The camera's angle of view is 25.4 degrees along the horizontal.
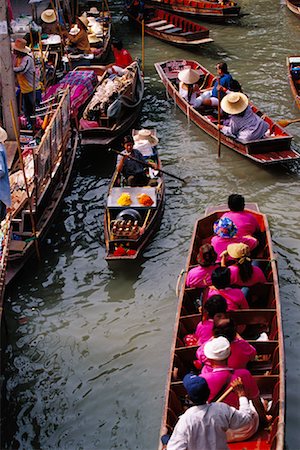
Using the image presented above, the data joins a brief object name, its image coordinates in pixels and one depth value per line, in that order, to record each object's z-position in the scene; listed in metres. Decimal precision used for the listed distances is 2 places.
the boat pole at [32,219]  9.77
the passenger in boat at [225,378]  6.15
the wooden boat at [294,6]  23.04
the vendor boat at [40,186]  10.16
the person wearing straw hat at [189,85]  14.89
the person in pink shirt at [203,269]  8.25
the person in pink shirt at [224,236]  9.00
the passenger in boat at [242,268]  8.24
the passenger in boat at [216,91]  14.32
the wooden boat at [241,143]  12.76
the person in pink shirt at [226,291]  7.78
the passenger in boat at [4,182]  9.23
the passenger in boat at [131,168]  11.64
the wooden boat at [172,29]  19.94
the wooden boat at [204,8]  22.73
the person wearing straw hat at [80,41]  18.02
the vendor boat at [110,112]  13.65
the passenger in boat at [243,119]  12.75
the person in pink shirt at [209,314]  7.02
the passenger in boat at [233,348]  6.60
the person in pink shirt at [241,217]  9.52
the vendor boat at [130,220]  10.08
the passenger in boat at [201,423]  5.40
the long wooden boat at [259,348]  6.40
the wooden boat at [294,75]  15.50
